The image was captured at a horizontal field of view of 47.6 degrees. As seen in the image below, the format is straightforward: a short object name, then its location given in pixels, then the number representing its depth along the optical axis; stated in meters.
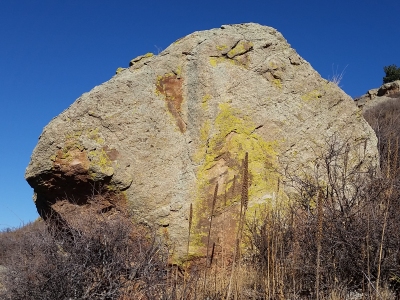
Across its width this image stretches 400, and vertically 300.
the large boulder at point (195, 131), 5.87
